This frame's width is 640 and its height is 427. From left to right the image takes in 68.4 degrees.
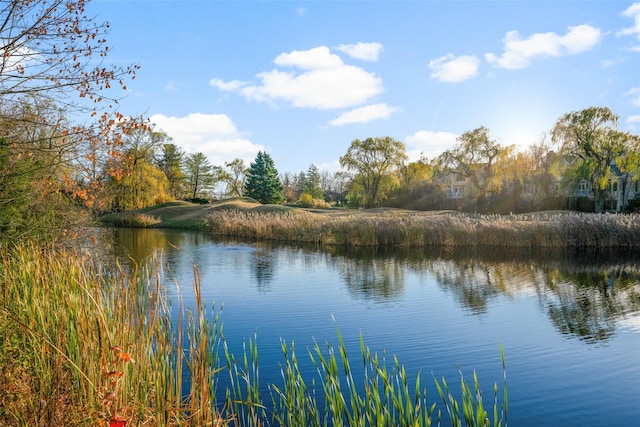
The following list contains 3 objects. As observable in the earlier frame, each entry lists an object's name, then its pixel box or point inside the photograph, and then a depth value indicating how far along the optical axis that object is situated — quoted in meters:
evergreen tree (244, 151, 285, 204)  55.47
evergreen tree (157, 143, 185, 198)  54.26
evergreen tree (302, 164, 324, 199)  63.09
